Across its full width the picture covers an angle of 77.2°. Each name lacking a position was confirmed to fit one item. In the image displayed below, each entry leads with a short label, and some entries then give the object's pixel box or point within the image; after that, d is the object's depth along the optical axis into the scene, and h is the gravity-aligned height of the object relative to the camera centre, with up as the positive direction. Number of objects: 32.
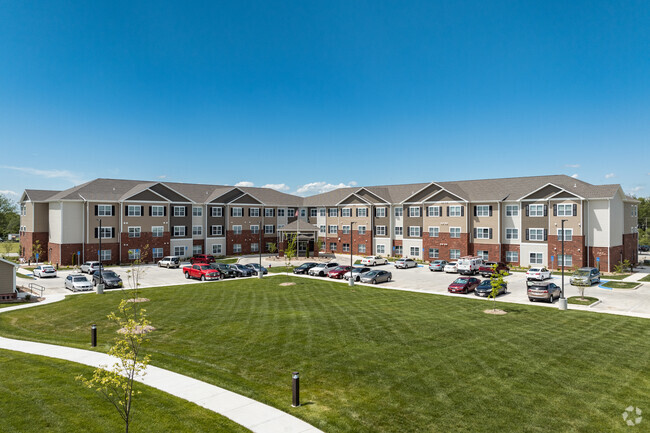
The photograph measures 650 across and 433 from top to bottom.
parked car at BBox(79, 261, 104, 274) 44.59 -4.81
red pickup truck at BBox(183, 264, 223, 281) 41.25 -4.99
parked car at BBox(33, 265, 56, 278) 43.41 -5.08
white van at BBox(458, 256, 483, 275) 44.62 -4.78
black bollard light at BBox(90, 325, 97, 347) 16.75 -4.68
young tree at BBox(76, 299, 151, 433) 8.50 -3.20
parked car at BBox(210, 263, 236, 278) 42.84 -4.92
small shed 30.41 -4.19
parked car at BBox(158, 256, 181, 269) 51.88 -4.88
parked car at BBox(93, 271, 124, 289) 36.69 -5.08
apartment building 47.88 +0.27
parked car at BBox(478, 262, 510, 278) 41.96 -4.92
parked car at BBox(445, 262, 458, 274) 46.09 -5.18
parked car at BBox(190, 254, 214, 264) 54.09 -4.71
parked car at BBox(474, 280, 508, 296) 32.19 -5.31
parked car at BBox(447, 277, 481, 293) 33.62 -5.24
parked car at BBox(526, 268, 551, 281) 40.03 -5.17
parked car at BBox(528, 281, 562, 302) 29.40 -5.04
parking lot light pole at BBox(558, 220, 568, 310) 26.34 -5.33
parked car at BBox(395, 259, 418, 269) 51.73 -5.22
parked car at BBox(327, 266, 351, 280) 42.94 -5.26
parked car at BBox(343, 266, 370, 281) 40.49 -5.02
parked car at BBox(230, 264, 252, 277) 43.74 -5.08
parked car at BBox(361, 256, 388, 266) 53.16 -4.97
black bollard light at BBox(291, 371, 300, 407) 11.02 -4.49
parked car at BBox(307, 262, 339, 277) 44.28 -5.04
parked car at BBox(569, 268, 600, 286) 32.75 -4.83
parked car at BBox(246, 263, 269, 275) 44.80 -5.13
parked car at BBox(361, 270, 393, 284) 39.25 -5.22
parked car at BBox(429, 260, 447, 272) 48.43 -5.16
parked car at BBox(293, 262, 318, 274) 45.94 -5.09
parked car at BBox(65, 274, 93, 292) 35.22 -5.15
